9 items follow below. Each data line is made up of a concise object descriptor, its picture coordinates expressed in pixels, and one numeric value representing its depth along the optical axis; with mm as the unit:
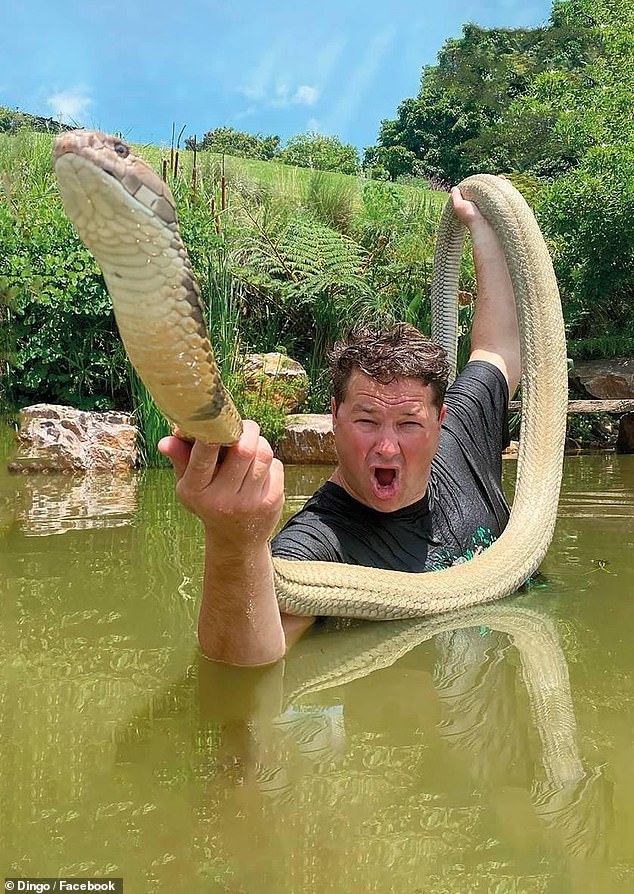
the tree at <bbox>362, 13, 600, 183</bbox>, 26938
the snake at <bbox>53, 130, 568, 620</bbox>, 1005
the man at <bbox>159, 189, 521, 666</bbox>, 1525
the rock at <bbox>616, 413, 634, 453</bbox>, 7832
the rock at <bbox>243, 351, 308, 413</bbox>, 7289
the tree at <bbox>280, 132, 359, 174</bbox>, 18484
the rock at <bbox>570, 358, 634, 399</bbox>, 8586
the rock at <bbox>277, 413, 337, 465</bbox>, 6645
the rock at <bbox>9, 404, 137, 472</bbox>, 5711
